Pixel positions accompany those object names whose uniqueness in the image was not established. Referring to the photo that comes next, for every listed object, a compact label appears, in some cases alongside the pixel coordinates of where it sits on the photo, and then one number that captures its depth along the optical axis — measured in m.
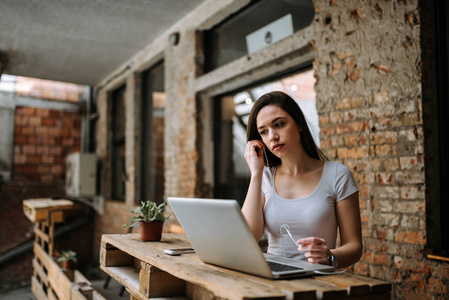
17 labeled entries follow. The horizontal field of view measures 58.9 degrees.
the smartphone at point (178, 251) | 1.55
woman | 1.57
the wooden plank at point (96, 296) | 2.75
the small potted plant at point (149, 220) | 1.92
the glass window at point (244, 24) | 3.13
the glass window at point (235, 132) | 3.39
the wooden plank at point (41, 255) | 4.32
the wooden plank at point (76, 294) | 2.79
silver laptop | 1.10
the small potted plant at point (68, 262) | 4.13
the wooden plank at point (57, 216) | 4.43
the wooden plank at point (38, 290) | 4.25
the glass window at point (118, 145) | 6.70
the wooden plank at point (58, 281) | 3.20
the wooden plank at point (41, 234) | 4.61
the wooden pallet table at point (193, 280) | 1.01
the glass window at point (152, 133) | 5.69
